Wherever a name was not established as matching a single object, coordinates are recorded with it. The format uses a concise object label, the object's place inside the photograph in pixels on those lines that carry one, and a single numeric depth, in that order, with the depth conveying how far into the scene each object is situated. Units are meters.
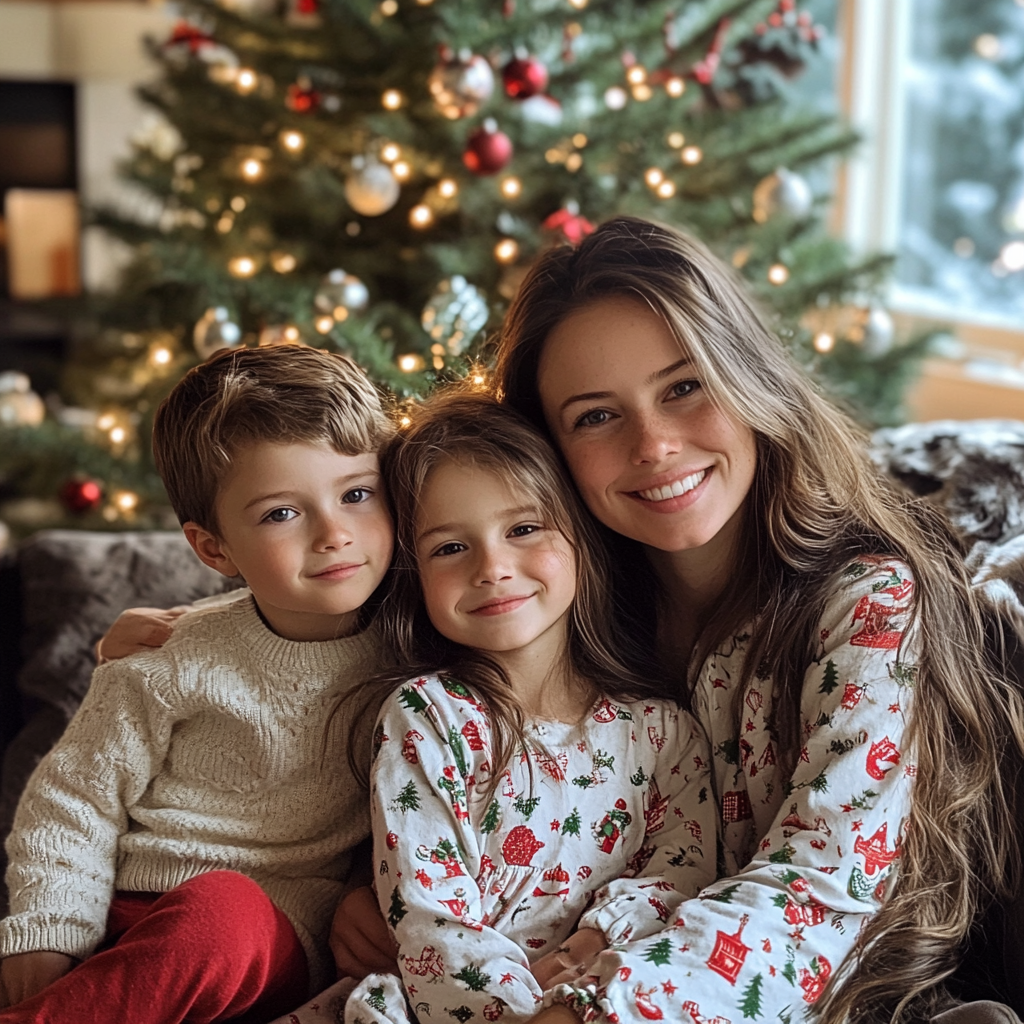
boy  1.29
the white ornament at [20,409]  2.76
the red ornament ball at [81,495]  2.54
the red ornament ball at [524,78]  2.29
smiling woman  1.14
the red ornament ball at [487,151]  2.25
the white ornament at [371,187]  2.27
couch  1.59
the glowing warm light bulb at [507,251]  2.38
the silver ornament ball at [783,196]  2.51
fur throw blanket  1.37
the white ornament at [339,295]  2.23
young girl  1.21
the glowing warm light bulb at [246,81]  2.61
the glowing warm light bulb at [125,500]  2.57
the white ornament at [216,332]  2.24
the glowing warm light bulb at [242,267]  2.46
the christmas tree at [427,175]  2.38
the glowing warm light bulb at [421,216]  2.47
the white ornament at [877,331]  2.65
